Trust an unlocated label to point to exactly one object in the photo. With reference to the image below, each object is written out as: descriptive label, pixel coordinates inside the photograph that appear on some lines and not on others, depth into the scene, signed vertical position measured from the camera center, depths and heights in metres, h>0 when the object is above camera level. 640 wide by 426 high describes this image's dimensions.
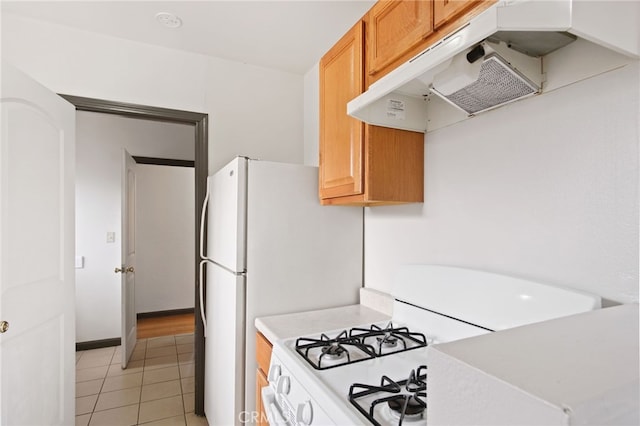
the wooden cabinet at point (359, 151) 1.45 +0.27
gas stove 0.88 -0.48
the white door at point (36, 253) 1.48 -0.20
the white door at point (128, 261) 2.99 -0.46
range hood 0.75 +0.43
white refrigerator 1.64 -0.25
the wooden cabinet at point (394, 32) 1.10 +0.64
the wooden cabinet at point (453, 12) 0.91 +0.57
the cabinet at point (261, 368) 1.44 -0.70
